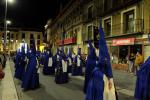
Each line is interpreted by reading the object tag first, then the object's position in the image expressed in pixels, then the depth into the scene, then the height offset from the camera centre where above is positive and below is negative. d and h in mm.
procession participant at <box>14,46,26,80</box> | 6776 -922
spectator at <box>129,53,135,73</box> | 9010 -979
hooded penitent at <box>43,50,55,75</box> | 8314 -1278
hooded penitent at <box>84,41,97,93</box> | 4378 -488
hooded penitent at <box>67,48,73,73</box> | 8201 -711
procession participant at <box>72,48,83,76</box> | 8050 -1185
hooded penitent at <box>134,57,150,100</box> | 3521 -1043
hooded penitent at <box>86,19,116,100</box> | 2147 -449
